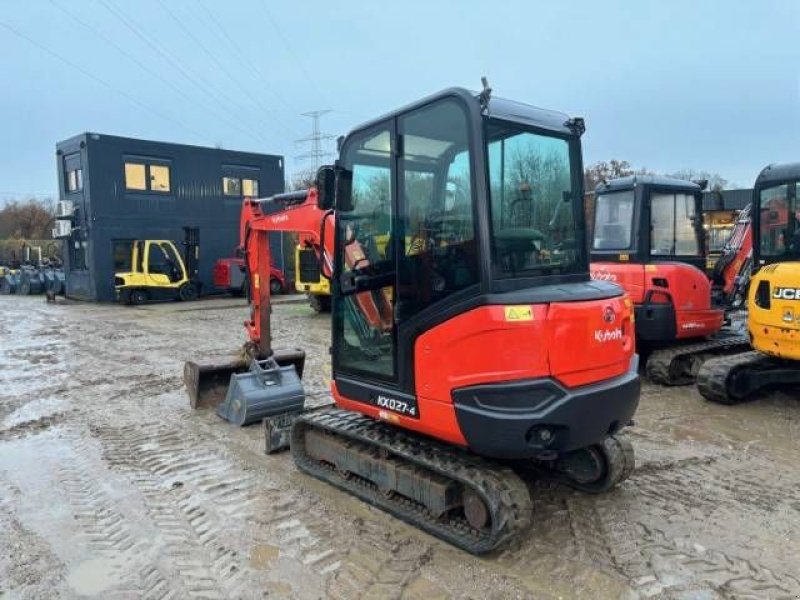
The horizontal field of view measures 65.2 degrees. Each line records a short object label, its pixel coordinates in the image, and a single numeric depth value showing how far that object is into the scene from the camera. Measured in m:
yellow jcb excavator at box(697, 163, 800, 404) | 6.15
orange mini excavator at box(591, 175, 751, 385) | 7.46
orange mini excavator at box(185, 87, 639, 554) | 3.34
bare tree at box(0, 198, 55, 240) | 47.69
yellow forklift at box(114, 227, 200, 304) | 19.20
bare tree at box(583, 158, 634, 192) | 31.41
